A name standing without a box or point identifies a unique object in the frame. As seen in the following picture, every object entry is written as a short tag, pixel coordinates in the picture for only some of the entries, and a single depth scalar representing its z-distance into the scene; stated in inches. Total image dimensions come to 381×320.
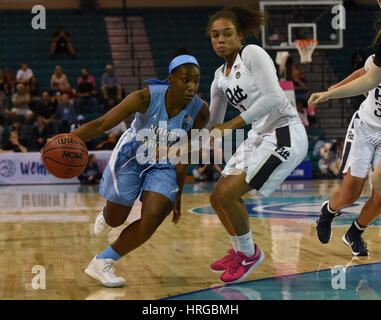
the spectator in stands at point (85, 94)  641.0
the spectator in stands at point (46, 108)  620.7
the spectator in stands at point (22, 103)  641.6
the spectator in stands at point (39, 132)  602.0
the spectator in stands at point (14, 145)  593.6
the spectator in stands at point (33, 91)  650.2
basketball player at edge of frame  222.1
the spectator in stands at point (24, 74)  672.4
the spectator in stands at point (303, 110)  631.2
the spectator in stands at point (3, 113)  639.8
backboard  616.7
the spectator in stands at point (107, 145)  596.1
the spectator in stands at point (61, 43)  727.7
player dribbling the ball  174.7
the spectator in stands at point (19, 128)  600.7
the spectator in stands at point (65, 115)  604.7
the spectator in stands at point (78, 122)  584.7
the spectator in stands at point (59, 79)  649.0
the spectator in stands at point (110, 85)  641.6
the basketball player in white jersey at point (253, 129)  174.1
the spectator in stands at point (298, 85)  661.3
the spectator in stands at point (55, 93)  625.0
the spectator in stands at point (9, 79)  673.0
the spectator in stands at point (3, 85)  660.7
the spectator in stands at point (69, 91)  637.9
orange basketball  168.1
